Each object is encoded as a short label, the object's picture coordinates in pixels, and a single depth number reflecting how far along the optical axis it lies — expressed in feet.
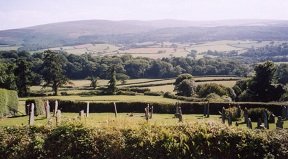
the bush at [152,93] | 242.58
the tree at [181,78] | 282.75
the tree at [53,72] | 267.39
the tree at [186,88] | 253.03
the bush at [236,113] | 134.34
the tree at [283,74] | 307.17
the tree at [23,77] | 254.06
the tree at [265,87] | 212.02
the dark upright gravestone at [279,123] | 86.28
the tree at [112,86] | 246.90
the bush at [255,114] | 132.59
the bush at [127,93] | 240.88
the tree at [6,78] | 240.94
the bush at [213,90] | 221.05
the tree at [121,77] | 320.29
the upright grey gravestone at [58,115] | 81.87
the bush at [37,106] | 144.77
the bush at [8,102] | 140.46
